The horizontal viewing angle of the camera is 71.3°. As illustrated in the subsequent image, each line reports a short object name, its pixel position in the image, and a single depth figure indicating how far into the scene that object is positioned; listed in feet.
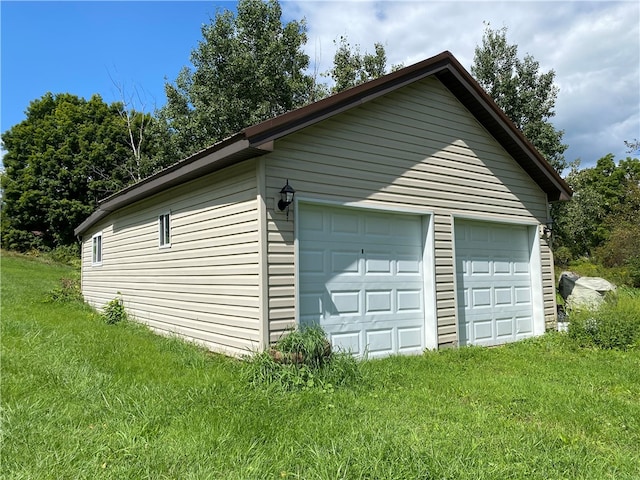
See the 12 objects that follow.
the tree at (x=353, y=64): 68.28
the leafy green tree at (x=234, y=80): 63.82
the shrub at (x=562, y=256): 90.17
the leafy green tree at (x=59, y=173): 88.94
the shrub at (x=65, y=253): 86.69
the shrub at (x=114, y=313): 32.48
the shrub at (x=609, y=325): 24.70
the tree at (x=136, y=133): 84.45
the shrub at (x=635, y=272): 63.77
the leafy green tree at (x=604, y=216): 71.05
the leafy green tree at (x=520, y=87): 63.41
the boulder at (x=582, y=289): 32.40
